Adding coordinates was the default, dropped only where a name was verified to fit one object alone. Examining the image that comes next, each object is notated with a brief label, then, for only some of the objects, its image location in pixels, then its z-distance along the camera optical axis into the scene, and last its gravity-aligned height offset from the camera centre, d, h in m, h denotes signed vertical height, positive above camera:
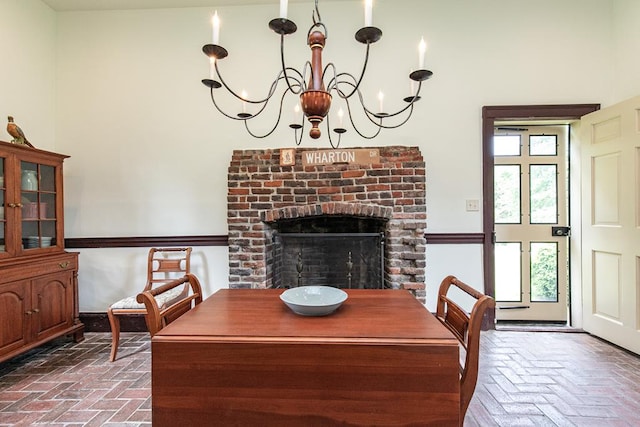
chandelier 1.00 +0.60
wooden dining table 1.01 -0.57
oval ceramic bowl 1.22 -0.38
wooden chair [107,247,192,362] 2.19 -0.55
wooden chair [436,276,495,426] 1.01 -0.48
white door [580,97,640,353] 2.19 -0.10
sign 2.44 +0.47
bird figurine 2.18 +0.62
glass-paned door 2.80 -0.09
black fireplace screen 2.84 -0.47
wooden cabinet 2.01 -0.30
